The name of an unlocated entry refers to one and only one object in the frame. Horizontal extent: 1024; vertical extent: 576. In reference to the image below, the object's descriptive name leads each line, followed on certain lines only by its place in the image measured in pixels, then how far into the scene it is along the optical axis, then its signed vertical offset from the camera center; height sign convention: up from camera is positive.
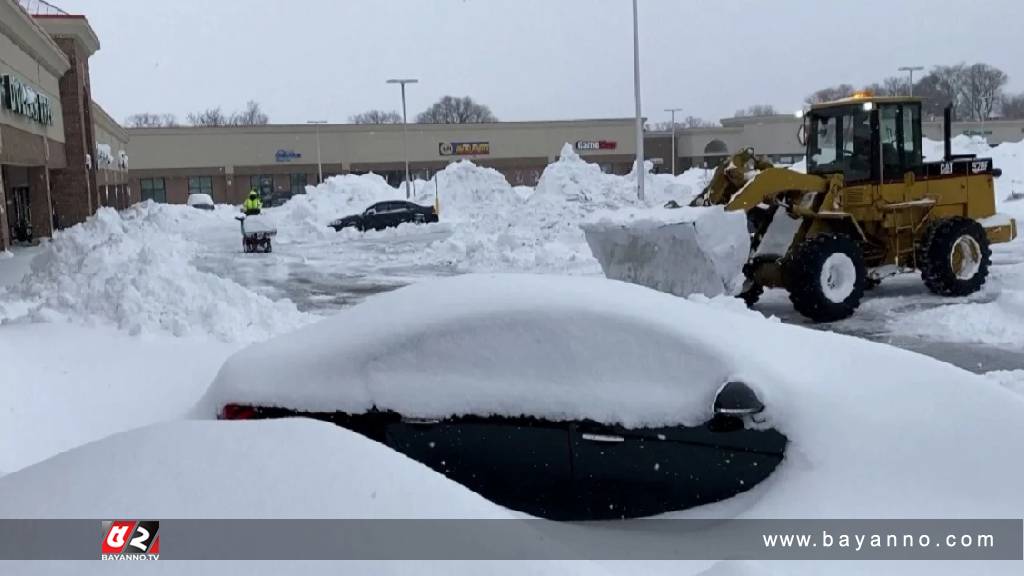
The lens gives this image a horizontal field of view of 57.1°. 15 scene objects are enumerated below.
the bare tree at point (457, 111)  126.62 +11.75
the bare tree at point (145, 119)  127.91 +12.30
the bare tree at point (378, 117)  132.75 +11.82
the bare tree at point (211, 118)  130.00 +12.25
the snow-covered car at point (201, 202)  61.81 +0.34
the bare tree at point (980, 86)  103.44 +10.16
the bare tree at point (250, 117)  129.88 +12.28
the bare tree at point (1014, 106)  117.94 +8.82
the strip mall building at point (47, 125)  24.70 +2.85
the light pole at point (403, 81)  47.38 +5.96
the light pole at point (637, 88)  27.52 +3.03
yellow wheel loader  12.49 -0.34
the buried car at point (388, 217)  37.75 -0.69
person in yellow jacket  31.97 -0.02
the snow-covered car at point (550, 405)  4.29 -0.99
